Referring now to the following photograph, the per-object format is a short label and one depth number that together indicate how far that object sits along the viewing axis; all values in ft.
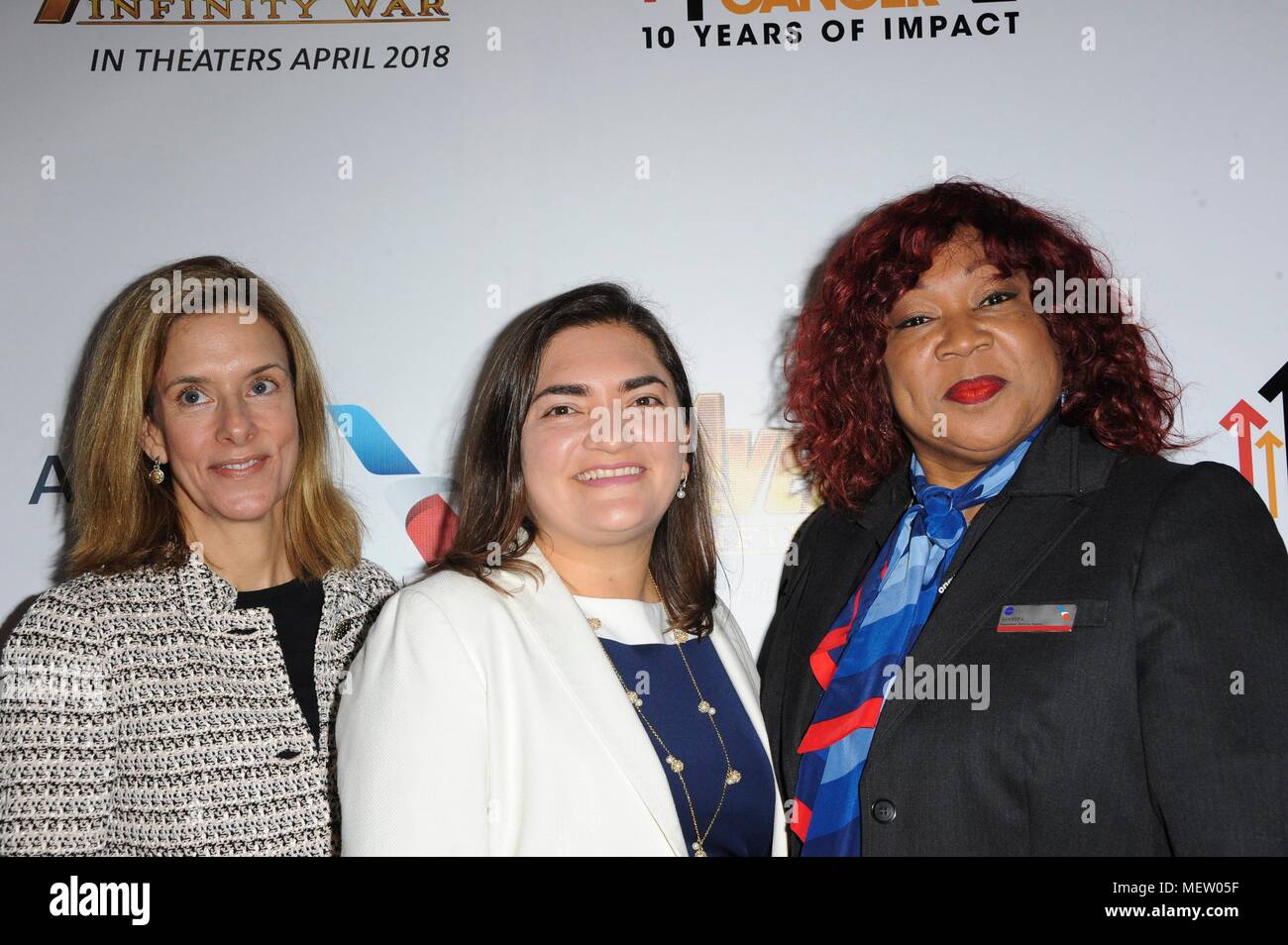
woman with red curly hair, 5.76
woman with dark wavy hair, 5.59
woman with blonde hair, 6.40
